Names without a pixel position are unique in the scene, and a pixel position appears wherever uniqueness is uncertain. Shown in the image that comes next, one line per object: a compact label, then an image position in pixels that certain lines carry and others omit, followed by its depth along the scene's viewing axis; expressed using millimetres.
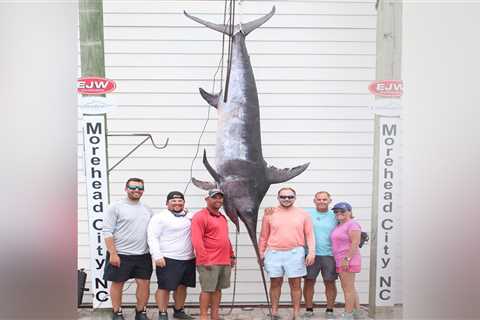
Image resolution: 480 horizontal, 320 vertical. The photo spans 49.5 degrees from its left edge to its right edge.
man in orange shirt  3801
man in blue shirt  3885
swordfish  4047
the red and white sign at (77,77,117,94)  3900
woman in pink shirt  3828
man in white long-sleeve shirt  3699
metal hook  4133
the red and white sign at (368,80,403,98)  3896
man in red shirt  3658
